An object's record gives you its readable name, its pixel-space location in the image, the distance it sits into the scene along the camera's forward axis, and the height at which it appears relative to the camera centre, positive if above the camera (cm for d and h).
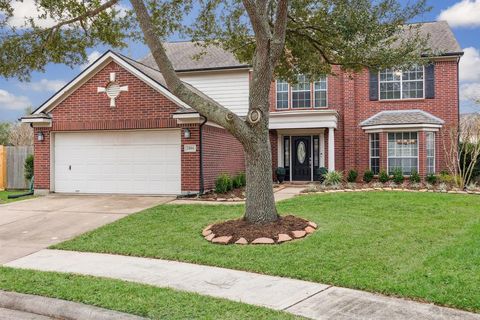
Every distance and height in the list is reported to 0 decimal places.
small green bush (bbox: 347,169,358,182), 1861 -54
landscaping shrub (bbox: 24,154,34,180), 1831 -11
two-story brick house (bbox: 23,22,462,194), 1439 +148
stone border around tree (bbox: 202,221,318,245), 768 -135
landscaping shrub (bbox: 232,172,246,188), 1627 -64
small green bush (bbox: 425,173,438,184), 1748 -64
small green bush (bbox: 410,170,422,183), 1755 -60
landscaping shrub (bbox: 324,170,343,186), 1656 -56
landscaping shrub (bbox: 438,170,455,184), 1666 -57
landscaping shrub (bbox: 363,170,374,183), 1830 -54
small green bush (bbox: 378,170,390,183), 1796 -57
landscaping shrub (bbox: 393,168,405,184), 1768 -56
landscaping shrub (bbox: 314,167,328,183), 1824 -37
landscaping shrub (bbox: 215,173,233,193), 1460 -68
